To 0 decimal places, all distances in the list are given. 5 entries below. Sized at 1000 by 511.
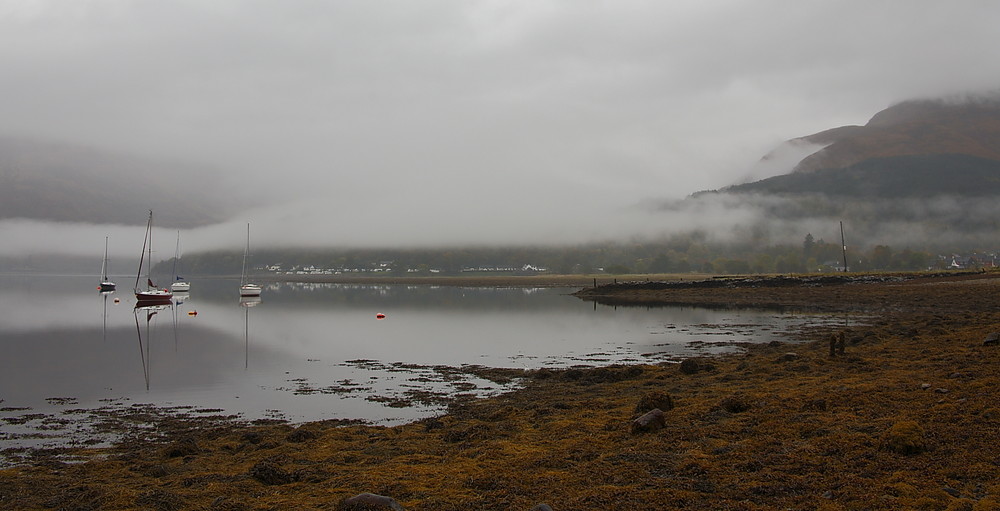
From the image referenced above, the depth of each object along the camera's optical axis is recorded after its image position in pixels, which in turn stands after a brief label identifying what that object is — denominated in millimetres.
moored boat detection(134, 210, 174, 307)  81594
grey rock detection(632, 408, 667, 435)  12000
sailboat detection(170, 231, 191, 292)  116625
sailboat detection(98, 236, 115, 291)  117425
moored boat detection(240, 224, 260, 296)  101781
